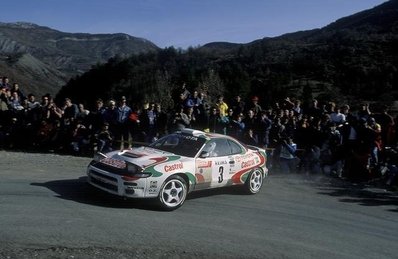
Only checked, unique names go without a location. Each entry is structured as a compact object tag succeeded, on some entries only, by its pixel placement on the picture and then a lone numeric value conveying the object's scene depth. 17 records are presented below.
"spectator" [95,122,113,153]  16.39
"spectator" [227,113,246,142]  16.72
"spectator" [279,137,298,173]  16.23
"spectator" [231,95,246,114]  17.47
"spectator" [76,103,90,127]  16.83
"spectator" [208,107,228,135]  16.86
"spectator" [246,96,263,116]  17.03
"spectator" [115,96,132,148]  16.58
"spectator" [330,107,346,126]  16.69
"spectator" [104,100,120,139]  16.62
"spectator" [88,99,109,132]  16.64
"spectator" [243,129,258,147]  16.42
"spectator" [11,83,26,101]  17.60
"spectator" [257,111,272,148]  16.50
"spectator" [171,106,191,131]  16.44
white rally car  10.09
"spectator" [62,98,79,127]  16.81
